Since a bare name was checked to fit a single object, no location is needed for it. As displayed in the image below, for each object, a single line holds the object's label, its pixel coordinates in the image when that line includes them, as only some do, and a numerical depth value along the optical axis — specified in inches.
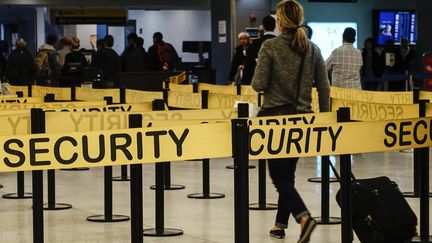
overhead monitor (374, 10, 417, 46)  1323.8
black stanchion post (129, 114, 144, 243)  294.7
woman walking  352.8
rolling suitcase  320.5
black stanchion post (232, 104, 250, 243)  293.3
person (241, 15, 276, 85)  593.3
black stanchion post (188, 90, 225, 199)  477.1
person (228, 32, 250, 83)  765.3
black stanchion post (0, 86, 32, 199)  479.2
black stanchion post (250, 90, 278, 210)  436.5
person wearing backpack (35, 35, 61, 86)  991.2
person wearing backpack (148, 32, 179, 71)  1081.4
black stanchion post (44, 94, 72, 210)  421.4
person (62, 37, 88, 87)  1034.1
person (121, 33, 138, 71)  1029.2
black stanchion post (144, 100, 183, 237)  379.6
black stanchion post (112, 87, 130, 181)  544.1
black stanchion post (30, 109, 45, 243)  307.6
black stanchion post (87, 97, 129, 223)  413.1
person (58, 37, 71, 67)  1080.5
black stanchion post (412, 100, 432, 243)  356.8
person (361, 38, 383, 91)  1142.3
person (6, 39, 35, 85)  993.5
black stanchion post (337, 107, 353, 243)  322.7
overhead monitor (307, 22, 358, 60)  1290.6
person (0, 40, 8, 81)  1074.4
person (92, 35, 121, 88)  978.7
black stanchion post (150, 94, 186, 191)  507.2
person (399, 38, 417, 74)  1199.6
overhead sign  1353.3
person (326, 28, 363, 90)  625.0
